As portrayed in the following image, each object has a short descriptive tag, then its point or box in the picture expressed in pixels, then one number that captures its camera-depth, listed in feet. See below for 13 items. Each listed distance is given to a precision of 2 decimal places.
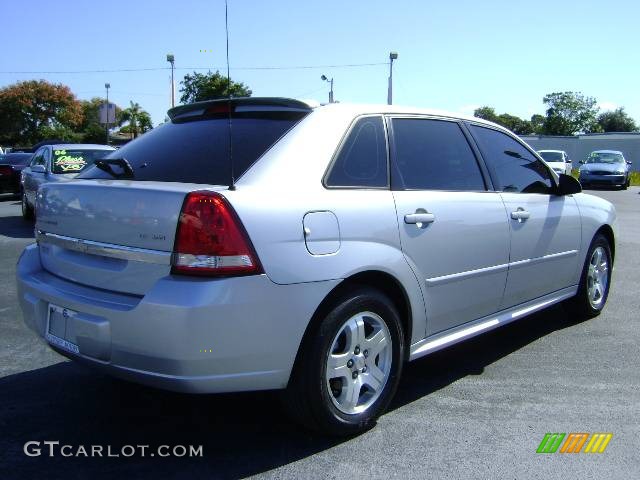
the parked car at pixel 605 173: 82.62
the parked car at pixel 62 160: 35.96
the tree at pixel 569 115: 301.02
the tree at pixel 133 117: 259.64
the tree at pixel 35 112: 228.22
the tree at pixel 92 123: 248.52
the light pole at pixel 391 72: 95.31
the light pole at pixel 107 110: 88.53
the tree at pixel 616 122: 325.21
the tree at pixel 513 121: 332.60
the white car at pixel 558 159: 82.02
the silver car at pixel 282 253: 8.65
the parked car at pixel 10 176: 60.49
